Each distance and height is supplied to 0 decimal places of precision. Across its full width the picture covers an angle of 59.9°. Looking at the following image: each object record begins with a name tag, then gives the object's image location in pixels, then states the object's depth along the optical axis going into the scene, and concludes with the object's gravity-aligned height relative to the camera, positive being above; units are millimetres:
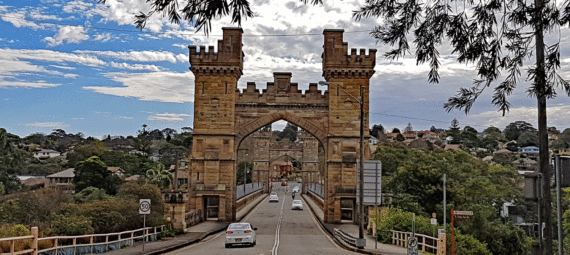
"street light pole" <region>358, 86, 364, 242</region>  21531 -338
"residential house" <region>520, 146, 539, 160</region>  117500 +6277
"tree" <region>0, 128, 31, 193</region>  58200 +199
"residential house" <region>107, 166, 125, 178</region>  76412 -760
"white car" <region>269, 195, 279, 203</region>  63344 -3834
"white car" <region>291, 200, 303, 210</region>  50428 -3744
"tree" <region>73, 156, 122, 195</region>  64812 -1670
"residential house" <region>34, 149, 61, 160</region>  143325 +3140
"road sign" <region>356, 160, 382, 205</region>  22453 -561
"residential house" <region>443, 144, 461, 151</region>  129875 +7089
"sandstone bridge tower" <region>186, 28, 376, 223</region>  35656 +4089
